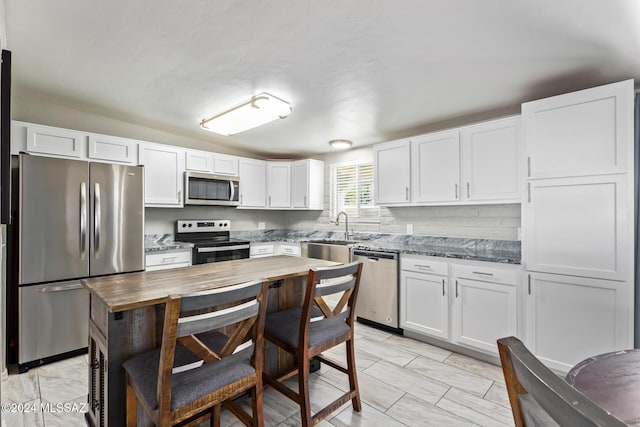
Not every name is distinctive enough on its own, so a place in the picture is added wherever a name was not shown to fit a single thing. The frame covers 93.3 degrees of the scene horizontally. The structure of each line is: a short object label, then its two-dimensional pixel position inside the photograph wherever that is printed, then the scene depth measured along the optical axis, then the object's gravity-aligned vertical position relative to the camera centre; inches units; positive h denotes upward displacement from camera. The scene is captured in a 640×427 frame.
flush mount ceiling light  166.7 +40.3
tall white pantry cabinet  82.2 -2.5
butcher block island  57.8 -21.0
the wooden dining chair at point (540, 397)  16.1 -11.1
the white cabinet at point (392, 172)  140.0 +20.8
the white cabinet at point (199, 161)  155.3 +28.6
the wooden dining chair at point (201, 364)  46.1 -26.7
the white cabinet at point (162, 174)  140.1 +19.7
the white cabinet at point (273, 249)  174.9 -20.0
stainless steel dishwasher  128.9 -32.8
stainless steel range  147.8 -14.0
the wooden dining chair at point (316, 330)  66.9 -27.6
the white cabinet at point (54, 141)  108.6 +27.8
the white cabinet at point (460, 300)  102.5 -31.5
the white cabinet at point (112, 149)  122.8 +28.2
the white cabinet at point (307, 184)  190.9 +20.0
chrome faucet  179.1 -4.3
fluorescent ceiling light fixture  110.5 +39.9
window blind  175.6 +14.5
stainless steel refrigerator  99.5 -9.6
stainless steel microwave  152.7 +13.9
